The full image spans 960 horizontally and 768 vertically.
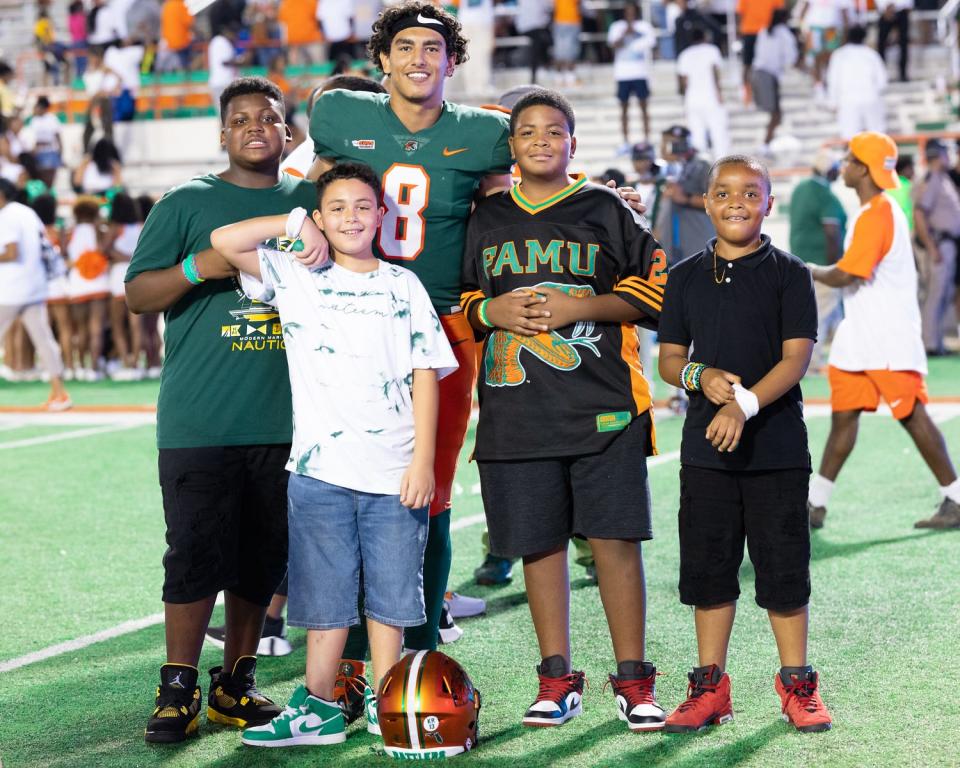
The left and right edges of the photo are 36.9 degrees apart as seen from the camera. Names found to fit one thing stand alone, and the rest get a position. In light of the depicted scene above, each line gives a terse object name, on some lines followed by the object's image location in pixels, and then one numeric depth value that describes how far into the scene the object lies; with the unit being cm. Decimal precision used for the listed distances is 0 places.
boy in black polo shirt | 448
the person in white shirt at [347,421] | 436
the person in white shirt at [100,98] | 2270
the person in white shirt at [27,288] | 1328
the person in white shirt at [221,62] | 2270
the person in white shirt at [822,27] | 2108
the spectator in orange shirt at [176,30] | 2347
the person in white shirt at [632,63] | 1983
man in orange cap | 734
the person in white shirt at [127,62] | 2361
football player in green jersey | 475
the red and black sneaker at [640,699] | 448
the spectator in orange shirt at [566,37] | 2211
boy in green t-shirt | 456
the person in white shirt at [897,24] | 2112
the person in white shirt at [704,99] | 1912
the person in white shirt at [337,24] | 2191
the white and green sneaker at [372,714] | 452
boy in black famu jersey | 456
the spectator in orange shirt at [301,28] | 2239
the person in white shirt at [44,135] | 2112
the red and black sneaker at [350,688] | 476
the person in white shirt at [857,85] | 1858
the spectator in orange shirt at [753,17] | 1992
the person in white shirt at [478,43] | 2227
